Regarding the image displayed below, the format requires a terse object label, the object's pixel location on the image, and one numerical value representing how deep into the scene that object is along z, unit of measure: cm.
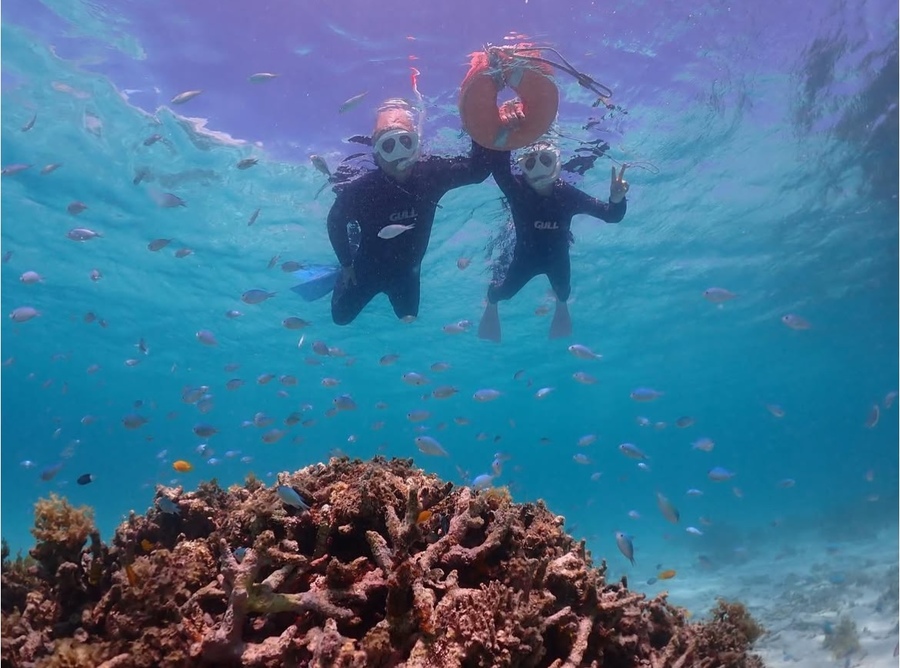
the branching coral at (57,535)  413
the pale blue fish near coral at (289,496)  378
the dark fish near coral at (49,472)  1161
